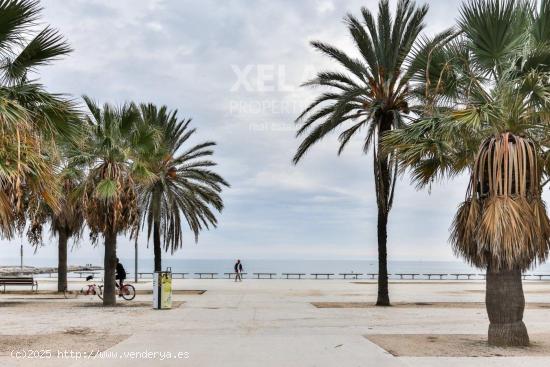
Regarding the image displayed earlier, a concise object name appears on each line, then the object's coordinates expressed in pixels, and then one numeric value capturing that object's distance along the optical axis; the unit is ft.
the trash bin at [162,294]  65.98
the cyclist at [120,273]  83.34
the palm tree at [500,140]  38.09
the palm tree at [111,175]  70.69
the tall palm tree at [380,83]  73.92
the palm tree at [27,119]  31.96
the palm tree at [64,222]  81.00
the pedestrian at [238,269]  145.61
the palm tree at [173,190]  95.50
